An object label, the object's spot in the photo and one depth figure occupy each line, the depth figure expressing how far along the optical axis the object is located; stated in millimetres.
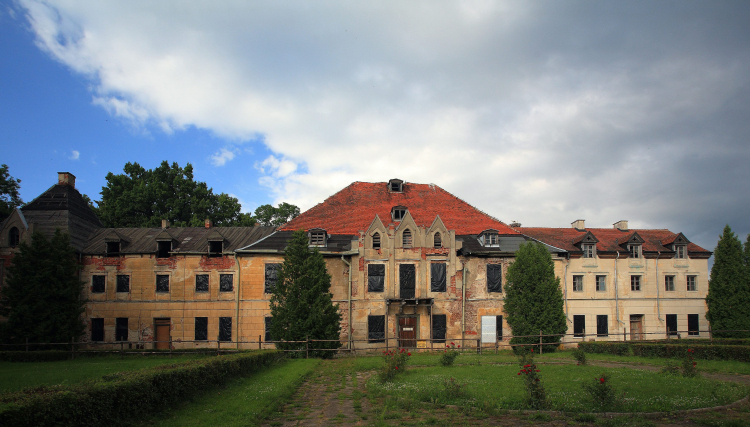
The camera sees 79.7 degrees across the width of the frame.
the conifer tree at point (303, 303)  27969
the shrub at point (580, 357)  20717
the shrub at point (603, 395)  11422
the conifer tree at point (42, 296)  31125
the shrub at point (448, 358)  21922
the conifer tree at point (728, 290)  35031
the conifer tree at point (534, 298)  30547
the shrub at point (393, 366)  17000
